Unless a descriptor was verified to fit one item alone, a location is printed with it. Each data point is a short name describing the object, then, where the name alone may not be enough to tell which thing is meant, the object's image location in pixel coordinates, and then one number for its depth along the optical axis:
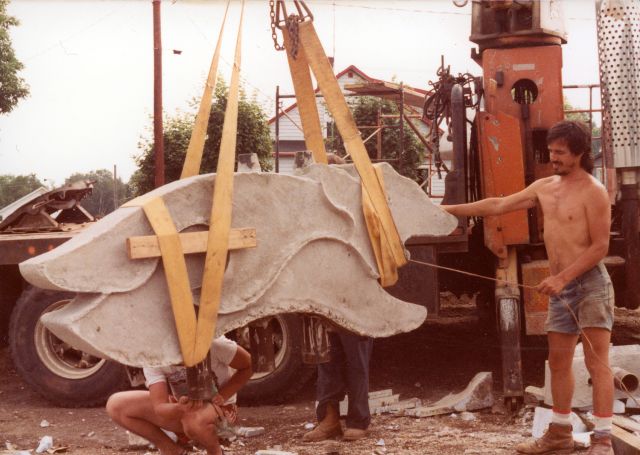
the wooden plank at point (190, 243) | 3.47
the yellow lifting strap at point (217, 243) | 3.55
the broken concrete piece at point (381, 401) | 6.69
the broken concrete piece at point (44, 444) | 5.94
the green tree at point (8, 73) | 25.09
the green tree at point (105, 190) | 51.33
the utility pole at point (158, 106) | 18.89
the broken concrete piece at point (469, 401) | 6.45
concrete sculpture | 3.40
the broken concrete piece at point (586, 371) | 6.13
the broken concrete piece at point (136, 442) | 5.89
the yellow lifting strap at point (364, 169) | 4.12
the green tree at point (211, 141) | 22.86
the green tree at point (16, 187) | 48.38
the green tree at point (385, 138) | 21.14
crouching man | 4.17
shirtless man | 4.82
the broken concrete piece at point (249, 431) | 6.09
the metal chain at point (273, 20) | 4.25
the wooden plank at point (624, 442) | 4.79
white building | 15.29
